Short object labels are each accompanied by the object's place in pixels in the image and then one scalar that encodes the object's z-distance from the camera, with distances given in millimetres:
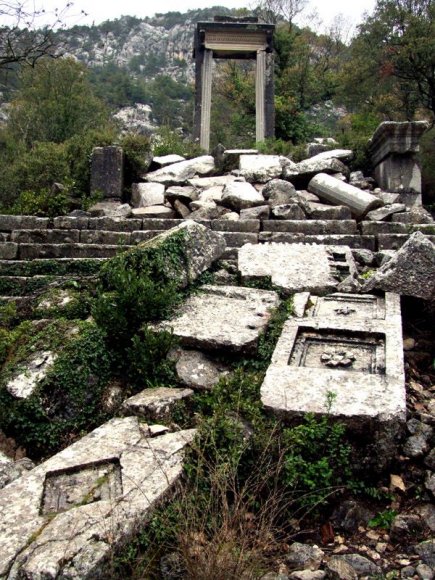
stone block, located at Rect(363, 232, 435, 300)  5012
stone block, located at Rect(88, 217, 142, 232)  8375
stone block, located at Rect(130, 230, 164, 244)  7840
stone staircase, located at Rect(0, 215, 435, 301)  7496
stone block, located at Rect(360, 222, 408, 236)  7918
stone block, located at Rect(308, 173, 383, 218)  8672
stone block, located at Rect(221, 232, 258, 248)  7680
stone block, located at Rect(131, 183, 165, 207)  9469
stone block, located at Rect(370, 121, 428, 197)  10086
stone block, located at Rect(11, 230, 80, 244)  7973
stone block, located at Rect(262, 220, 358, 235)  8031
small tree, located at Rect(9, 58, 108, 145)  18266
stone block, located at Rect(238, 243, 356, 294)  5609
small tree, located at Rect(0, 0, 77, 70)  6629
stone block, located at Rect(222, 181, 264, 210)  8766
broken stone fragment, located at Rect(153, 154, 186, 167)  11500
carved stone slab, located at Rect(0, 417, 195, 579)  2525
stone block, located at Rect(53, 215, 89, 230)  8477
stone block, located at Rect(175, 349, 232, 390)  4230
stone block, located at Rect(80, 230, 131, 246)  7918
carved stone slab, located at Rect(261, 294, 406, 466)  3305
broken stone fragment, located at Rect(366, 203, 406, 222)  8466
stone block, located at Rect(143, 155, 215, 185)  10500
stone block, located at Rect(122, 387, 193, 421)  3822
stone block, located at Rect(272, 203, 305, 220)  8344
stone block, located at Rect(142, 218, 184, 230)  8336
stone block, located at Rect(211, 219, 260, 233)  8031
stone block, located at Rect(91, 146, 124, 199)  10172
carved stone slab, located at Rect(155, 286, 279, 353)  4516
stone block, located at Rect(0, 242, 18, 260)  7477
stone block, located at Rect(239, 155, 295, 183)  10250
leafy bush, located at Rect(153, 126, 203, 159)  12766
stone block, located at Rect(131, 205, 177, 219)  8820
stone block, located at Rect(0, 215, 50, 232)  8531
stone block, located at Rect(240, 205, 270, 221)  8227
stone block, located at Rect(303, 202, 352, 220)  8477
